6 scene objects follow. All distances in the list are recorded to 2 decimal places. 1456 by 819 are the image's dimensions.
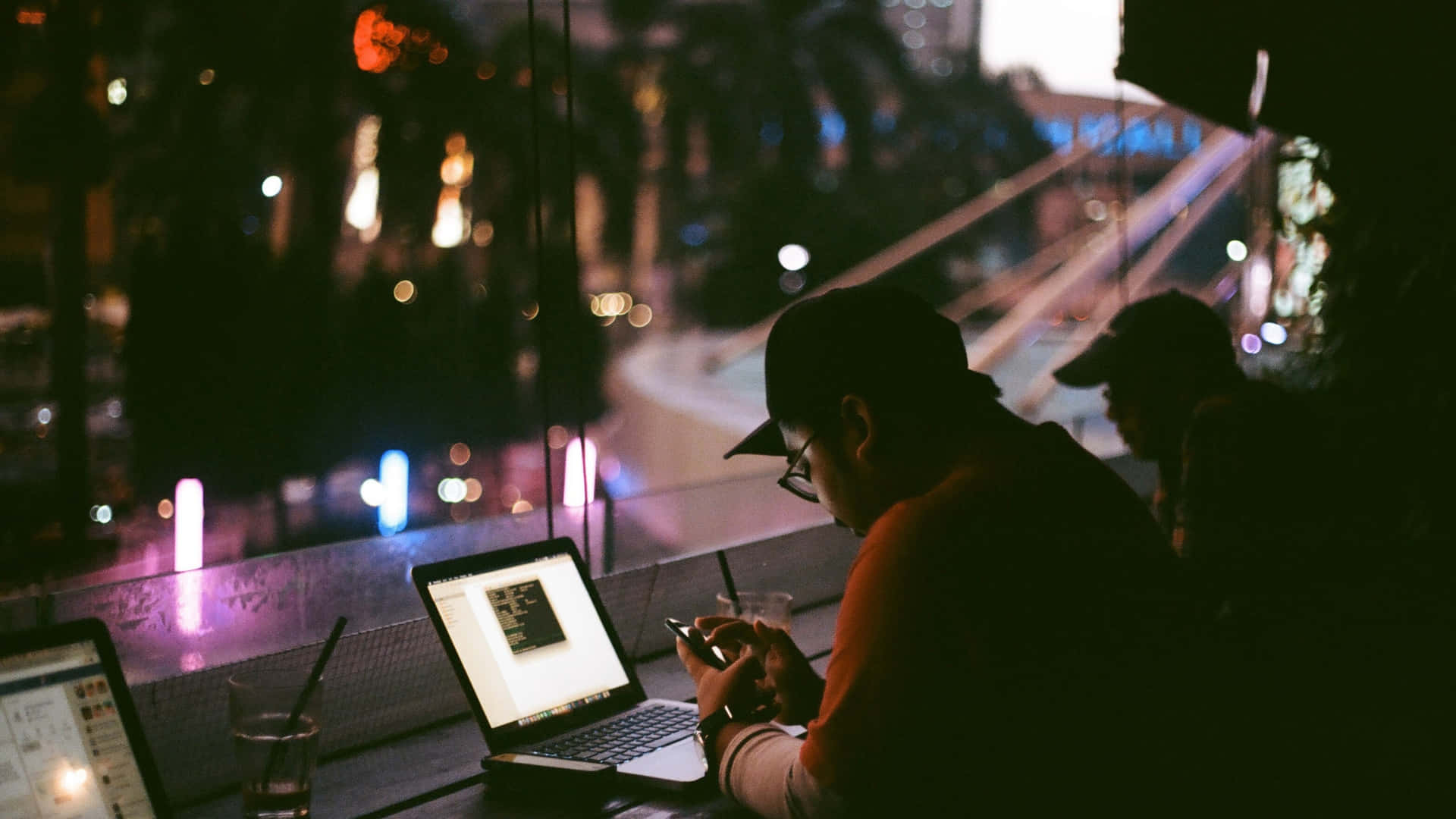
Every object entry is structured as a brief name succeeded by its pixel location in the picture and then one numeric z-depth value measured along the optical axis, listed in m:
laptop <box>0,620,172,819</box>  1.16
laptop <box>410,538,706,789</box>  1.63
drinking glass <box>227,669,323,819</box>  1.41
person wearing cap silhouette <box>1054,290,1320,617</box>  2.34
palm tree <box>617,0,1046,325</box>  9.97
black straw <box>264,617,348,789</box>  1.39
